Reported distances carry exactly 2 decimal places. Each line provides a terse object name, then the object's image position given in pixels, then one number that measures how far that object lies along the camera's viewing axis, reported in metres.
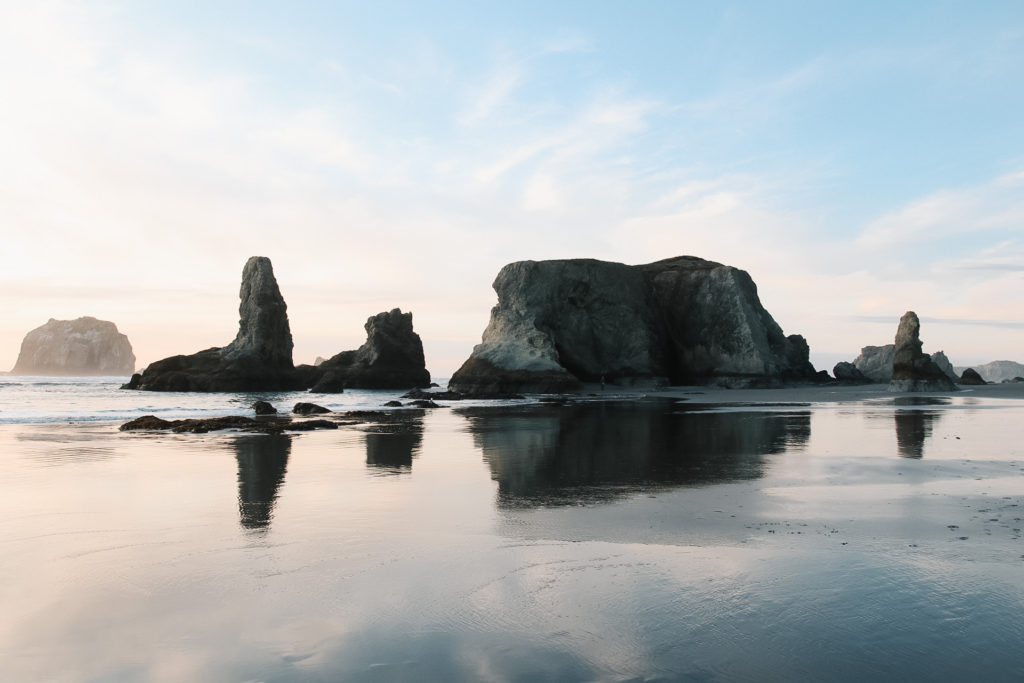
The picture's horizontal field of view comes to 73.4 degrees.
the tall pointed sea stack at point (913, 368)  44.28
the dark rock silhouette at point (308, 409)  28.44
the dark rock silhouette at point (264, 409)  27.79
